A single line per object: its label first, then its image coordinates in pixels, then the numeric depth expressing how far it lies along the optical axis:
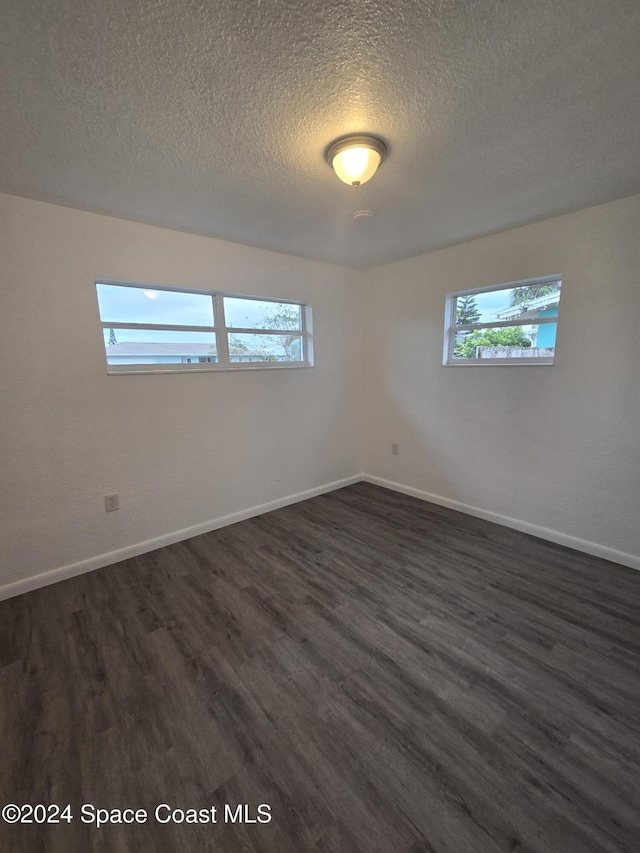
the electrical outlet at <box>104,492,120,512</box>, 2.48
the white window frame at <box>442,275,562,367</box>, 2.68
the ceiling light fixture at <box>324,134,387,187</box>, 1.60
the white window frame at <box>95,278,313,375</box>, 2.50
